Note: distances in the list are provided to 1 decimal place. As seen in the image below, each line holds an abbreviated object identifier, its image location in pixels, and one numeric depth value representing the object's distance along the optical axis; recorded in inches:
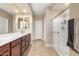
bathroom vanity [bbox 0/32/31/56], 29.9
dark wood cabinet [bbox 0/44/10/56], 29.4
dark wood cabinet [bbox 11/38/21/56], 41.7
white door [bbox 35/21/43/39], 148.4
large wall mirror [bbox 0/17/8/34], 44.5
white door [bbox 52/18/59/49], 76.3
